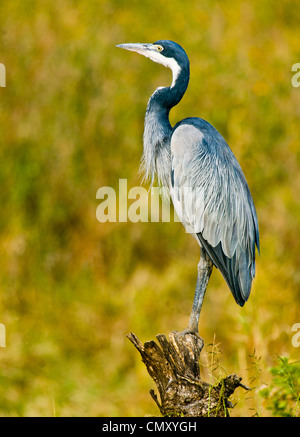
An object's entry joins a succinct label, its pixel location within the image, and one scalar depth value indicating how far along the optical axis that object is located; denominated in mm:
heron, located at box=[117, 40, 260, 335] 6113
